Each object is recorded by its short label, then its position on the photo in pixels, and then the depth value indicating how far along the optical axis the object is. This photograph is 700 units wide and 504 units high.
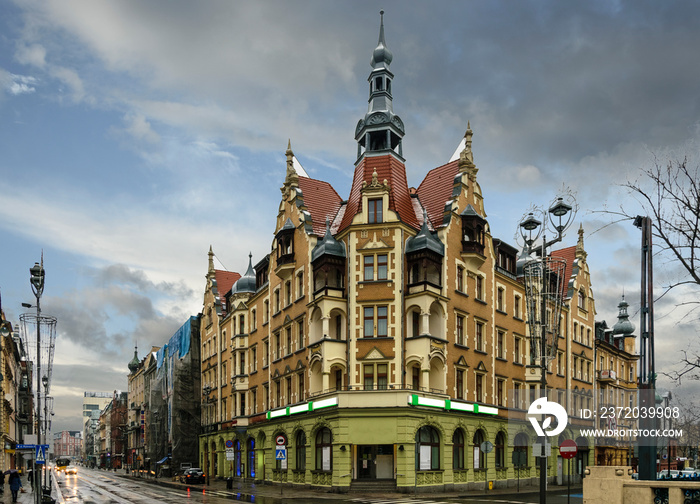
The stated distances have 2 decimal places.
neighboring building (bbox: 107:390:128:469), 146.99
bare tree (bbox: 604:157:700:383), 16.22
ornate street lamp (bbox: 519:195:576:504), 24.89
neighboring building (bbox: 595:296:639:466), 67.50
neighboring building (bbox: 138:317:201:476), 77.62
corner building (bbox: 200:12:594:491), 40.62
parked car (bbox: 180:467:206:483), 56.81
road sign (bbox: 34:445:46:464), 30.89
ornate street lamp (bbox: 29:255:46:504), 29.99
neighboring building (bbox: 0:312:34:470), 62.38
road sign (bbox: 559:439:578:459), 25.14
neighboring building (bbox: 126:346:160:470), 111.31
